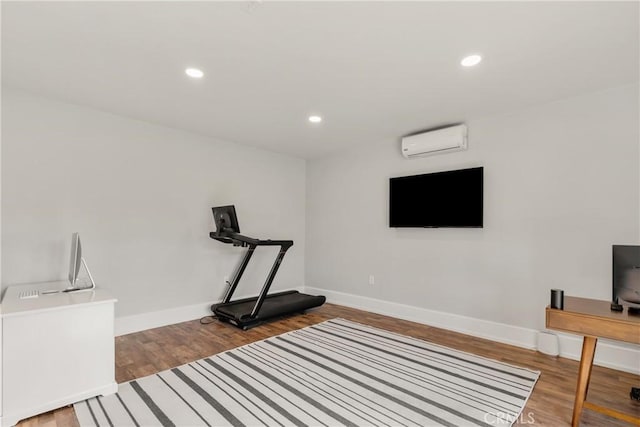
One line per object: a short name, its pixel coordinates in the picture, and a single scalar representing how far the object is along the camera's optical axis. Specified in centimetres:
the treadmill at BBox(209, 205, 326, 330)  357
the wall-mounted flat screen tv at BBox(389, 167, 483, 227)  341
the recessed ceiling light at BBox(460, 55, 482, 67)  217
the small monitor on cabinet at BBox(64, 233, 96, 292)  247
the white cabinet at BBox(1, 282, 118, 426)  185
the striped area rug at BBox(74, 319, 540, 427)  188
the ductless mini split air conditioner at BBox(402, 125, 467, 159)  342
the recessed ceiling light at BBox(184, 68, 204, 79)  239
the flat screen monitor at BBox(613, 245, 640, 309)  185
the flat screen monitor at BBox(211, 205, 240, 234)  364
